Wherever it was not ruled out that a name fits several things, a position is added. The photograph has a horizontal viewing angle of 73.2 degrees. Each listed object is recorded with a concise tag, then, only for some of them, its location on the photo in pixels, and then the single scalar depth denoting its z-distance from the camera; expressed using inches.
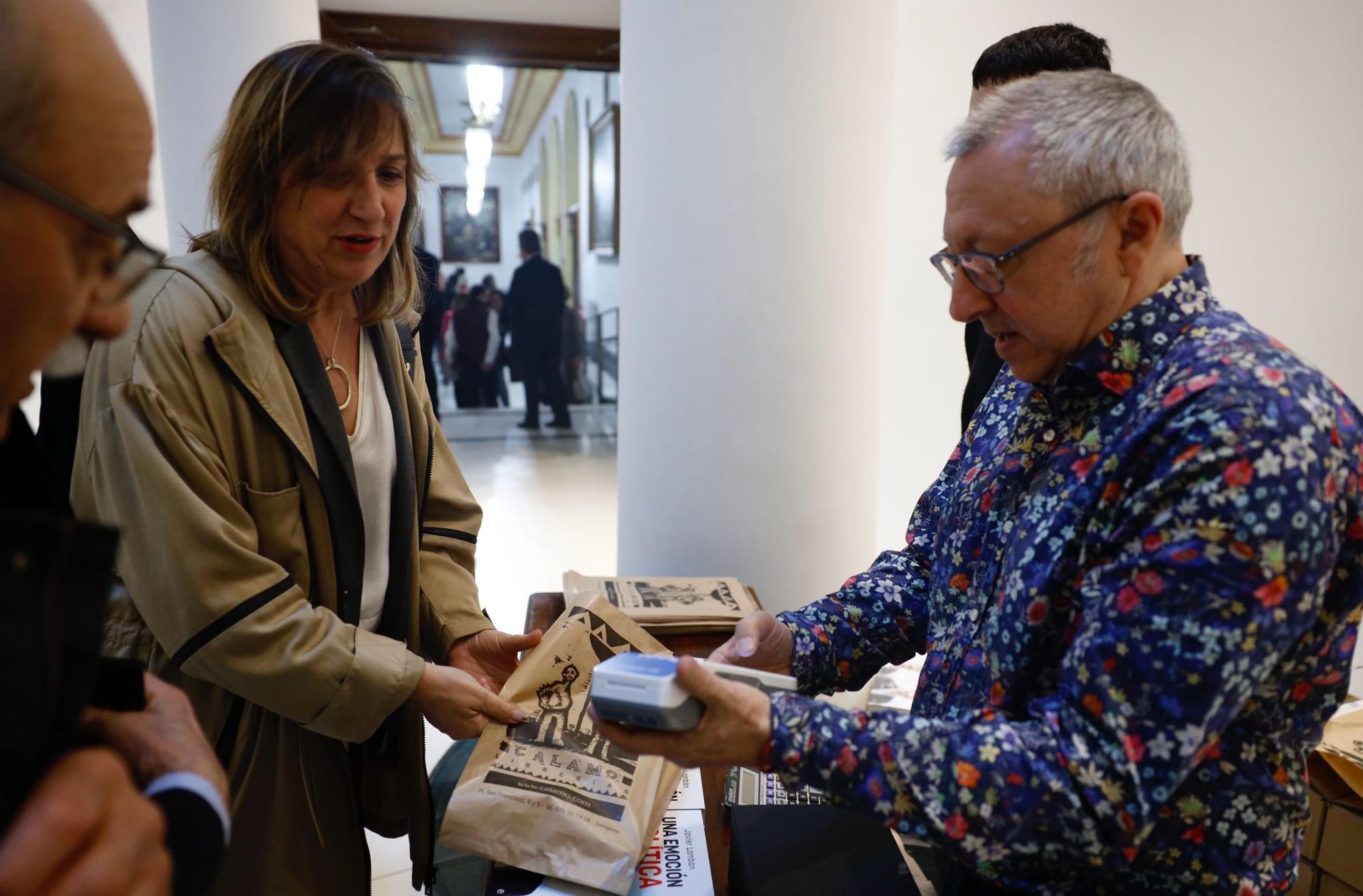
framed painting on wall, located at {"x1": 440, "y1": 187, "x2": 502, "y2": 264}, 343.9
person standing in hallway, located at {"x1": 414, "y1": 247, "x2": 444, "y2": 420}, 274.7
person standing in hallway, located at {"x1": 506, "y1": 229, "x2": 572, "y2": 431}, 317.1
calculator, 62.6
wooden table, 56.0
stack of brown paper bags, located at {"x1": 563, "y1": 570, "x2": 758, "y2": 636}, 90.0
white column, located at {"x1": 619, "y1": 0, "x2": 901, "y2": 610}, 102.7
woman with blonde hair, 50.1
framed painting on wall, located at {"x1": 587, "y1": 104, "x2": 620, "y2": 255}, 286.5
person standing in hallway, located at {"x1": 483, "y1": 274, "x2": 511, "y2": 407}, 337.1
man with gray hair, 34.8
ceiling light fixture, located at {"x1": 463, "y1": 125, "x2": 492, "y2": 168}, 313.9
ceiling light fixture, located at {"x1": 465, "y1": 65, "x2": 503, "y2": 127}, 251.1
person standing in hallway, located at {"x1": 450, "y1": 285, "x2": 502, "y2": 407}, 337.1
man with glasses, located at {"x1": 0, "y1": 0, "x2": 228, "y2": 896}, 21.9
